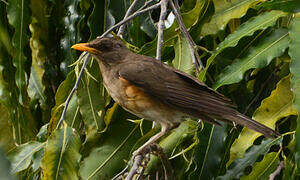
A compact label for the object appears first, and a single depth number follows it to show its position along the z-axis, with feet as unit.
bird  16.99
